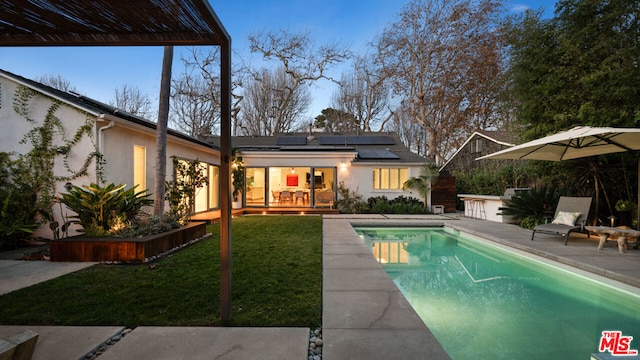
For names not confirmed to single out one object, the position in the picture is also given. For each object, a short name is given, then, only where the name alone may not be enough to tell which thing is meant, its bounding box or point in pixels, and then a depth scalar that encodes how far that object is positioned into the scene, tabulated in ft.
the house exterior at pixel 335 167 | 42.55
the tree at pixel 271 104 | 72.59
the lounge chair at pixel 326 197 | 42.32
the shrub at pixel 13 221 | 19.08
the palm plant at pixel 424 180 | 41.75
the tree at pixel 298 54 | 64.64
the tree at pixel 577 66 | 20.49
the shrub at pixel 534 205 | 26.96
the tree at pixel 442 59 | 51.21
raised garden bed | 15.96
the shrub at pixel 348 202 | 40.86
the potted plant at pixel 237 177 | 38.55
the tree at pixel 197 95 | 56.70
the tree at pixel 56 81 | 63.26
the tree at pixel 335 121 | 78.84
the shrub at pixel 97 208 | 17.43
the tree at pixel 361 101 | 74.64
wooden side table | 17.00
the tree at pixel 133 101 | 67.72
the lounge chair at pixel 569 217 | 20.06
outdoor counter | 32.50
